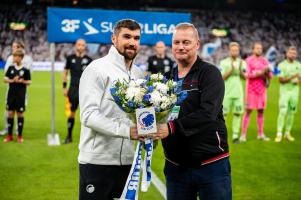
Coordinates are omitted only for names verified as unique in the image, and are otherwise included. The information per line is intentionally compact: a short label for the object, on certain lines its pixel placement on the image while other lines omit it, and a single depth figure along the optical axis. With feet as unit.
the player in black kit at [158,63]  40.52
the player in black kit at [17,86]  36.32
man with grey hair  13.47
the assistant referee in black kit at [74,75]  36.52
